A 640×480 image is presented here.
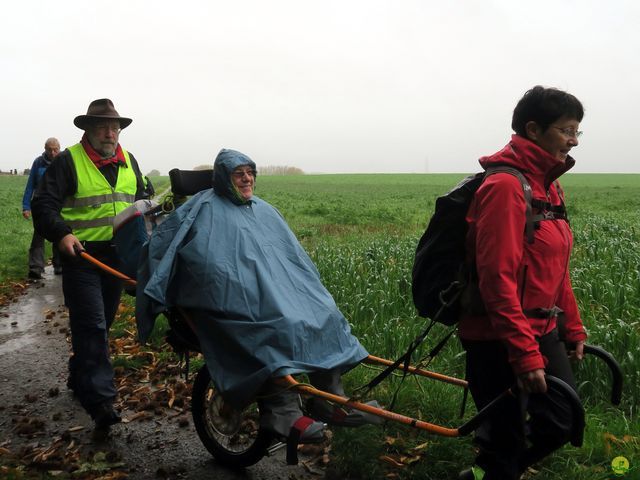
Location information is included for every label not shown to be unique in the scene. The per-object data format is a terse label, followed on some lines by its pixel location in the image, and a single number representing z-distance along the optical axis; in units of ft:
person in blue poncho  12.48
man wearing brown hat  16.96
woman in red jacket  9.44
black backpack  10.27
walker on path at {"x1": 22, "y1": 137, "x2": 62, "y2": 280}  37.40
